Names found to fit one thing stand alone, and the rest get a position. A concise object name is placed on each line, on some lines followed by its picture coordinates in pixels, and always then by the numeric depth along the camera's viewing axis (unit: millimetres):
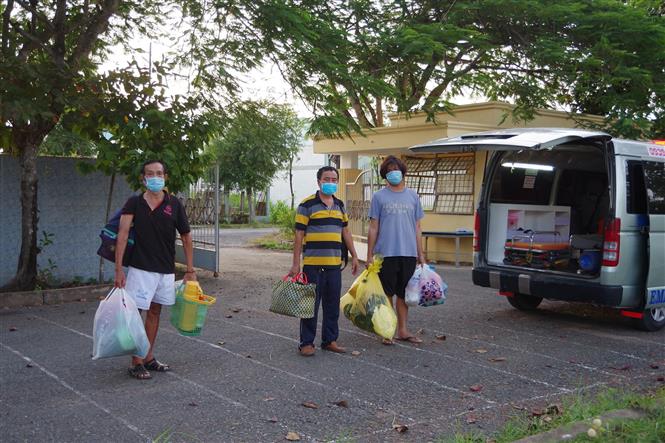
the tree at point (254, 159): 31125
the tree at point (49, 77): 9398
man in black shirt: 5984
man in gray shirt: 7395
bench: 14805
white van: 7828
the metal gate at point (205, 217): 13133
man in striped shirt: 6898
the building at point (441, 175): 14867
